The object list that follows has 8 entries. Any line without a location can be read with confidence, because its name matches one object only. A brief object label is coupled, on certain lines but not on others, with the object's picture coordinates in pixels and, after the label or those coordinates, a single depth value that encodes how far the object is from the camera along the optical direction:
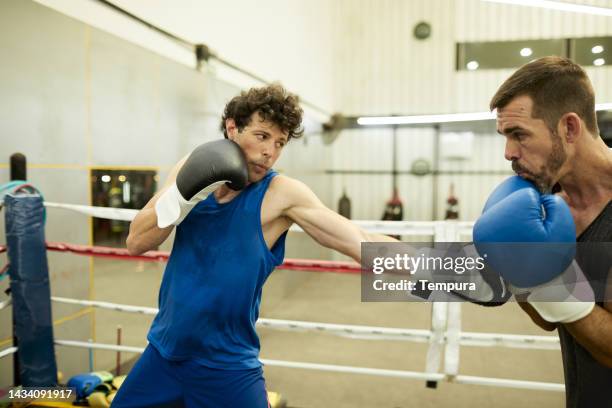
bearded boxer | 0.92
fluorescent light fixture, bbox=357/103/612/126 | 6.53
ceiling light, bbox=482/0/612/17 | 3.82
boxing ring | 1.86
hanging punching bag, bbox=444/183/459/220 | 7.14
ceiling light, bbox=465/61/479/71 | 7.22
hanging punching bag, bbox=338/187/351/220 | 7.48
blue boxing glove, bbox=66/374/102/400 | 2.01
